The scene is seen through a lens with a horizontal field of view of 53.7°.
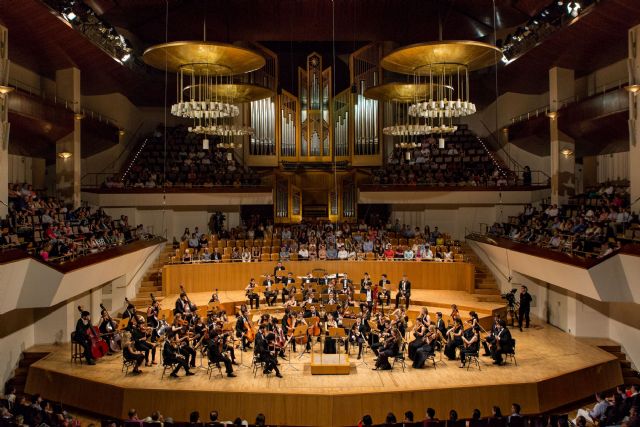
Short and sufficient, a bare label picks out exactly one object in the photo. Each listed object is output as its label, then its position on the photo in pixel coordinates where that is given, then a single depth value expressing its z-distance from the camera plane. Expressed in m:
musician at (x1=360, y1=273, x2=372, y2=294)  14.89
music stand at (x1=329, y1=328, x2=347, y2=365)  11.09
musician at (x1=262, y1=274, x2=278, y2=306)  15.28
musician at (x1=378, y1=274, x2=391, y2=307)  14.88
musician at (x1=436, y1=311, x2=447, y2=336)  11.63
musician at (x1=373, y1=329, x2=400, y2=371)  10.75
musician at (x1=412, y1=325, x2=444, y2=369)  10.83
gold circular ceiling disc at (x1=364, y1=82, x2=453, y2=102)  13.78
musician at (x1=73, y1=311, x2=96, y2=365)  11.23
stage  9.45
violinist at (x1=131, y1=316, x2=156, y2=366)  10.85
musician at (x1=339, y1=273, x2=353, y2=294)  14.49
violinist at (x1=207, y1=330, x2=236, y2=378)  10.29
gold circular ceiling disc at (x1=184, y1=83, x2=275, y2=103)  14.28
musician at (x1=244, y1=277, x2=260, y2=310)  15.11
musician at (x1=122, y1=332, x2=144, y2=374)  10.53
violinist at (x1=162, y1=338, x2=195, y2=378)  10.20
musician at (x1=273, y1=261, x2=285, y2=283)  16.17
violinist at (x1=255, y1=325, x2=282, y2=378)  10.37
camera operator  13.94
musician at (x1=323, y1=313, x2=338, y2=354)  11.22
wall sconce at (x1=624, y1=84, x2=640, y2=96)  11.67
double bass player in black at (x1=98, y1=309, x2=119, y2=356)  11.72
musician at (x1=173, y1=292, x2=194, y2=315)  13.02
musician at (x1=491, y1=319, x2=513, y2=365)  10.94
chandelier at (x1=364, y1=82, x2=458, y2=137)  13.78
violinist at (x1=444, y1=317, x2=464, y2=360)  11.16
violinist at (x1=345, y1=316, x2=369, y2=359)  11.41
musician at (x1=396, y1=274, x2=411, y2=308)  14.99
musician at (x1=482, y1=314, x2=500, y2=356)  11.19
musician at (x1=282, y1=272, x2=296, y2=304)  14.89
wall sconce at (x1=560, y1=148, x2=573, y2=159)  17.39
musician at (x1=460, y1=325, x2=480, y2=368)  10.78
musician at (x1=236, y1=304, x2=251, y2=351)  11.81
